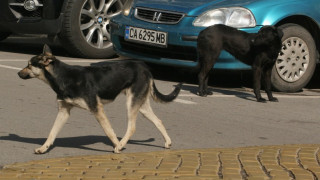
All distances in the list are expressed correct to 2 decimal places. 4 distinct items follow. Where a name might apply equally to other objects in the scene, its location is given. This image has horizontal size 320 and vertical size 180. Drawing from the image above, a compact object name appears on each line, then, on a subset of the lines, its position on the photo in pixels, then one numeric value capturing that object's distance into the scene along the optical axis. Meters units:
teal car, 10.59
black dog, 10.05
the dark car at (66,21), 12.33
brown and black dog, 6.95
